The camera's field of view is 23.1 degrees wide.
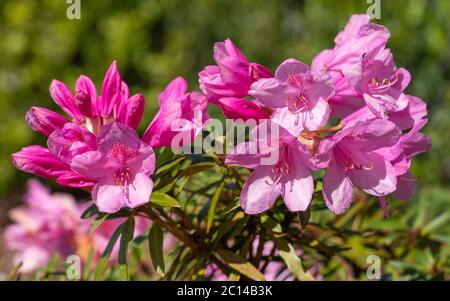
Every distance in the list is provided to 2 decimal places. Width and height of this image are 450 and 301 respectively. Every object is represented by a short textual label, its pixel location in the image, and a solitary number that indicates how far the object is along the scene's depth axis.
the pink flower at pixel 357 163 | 0.59
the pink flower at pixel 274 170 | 0.59
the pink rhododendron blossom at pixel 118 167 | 0.59
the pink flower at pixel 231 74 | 0.61
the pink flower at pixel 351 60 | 0.61
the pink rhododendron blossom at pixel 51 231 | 0.84
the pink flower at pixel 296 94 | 0.59
